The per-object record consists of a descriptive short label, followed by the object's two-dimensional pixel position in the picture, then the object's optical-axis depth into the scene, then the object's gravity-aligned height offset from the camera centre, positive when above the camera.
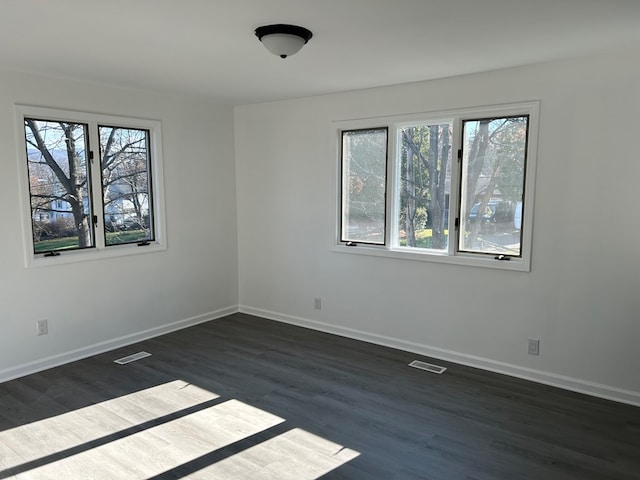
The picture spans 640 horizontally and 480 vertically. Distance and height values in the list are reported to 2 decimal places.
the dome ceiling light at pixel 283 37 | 2.59 +0.92
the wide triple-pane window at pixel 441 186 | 3.65 +0.11
